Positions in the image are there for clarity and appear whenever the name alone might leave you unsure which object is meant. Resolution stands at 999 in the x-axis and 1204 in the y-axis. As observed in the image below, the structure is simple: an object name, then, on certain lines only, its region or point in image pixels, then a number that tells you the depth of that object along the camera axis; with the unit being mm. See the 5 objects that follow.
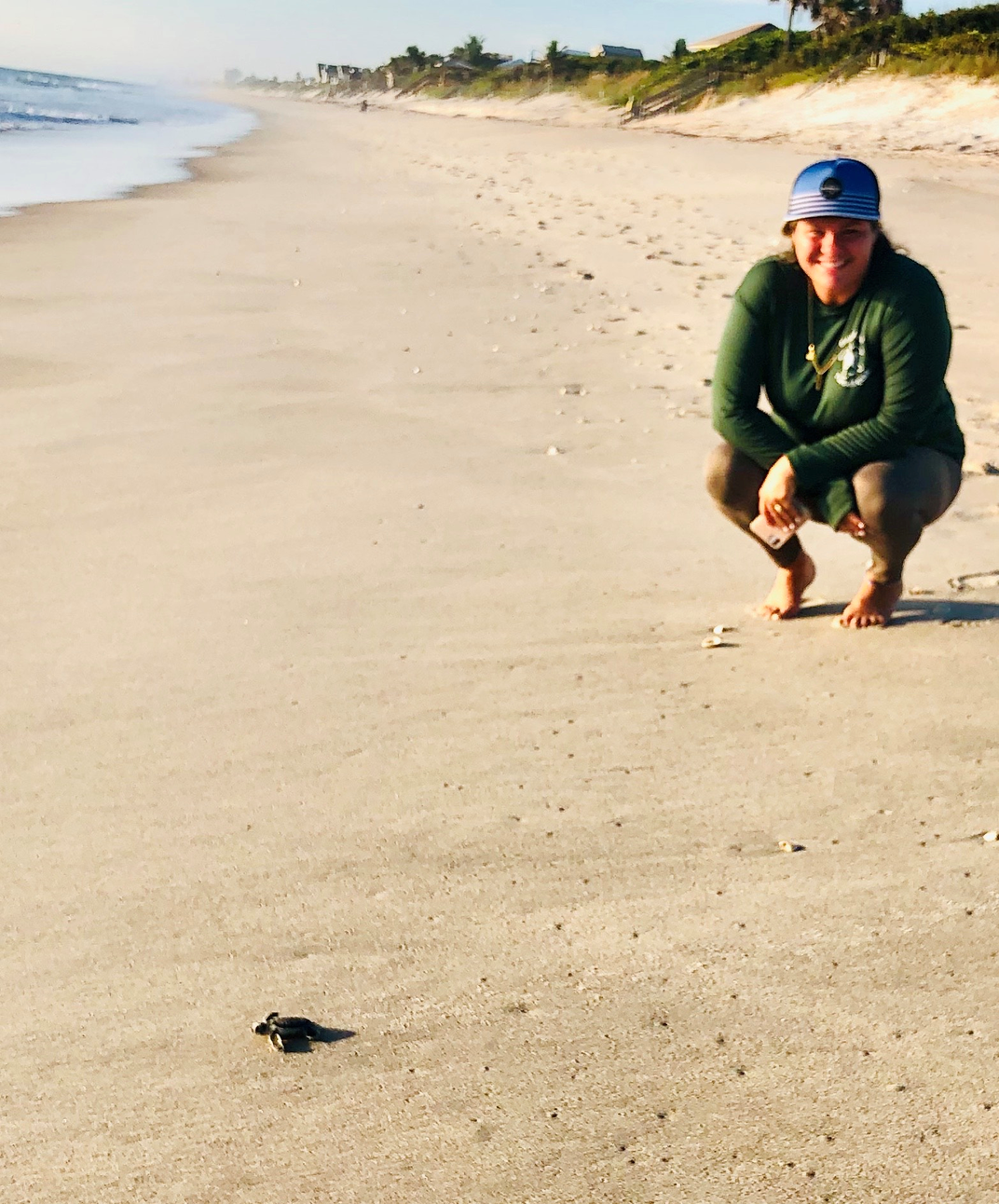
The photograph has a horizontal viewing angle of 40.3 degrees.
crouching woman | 3014
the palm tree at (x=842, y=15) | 50688
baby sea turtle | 1960
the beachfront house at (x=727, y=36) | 84812
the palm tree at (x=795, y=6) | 53281
